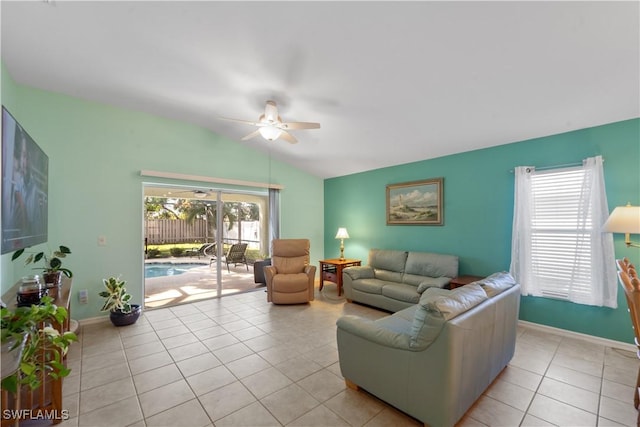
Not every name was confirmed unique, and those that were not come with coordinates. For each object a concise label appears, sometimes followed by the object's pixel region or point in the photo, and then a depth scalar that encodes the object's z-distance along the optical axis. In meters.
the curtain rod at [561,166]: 3.09
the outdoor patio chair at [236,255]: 5.36
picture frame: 4.37
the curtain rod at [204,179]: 4.10
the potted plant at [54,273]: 2.68
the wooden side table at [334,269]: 4.96
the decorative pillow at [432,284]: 3.64
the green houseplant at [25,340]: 1.13
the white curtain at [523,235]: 3.37
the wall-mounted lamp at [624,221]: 2.35
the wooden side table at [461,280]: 3.57
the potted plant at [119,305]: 3.50
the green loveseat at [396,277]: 3.76
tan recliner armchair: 4.36
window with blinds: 3.01
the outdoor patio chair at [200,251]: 4.98
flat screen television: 1.59
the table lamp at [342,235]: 5.41
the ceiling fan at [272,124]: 2.93
